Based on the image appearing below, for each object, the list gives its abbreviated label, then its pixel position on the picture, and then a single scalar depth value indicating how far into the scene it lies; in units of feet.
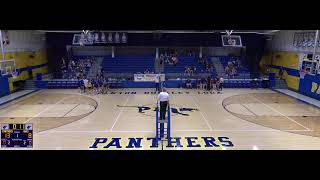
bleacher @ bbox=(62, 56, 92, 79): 82.61
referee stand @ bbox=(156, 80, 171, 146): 31.12
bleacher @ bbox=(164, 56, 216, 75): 86.69
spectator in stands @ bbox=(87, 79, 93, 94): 65.37
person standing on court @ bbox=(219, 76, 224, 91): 68.15
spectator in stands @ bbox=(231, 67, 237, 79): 81.15
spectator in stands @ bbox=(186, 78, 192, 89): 71.97
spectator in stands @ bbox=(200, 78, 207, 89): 70.69
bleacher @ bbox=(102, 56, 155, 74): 87.51
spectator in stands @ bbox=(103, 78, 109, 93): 67.68
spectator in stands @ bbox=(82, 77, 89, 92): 64.80
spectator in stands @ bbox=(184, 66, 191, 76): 82.52
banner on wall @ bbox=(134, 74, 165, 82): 73.05
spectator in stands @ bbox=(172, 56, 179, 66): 89.20
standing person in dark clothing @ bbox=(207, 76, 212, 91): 68.90
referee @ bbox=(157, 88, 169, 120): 30.98
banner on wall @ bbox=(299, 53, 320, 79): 58.85
